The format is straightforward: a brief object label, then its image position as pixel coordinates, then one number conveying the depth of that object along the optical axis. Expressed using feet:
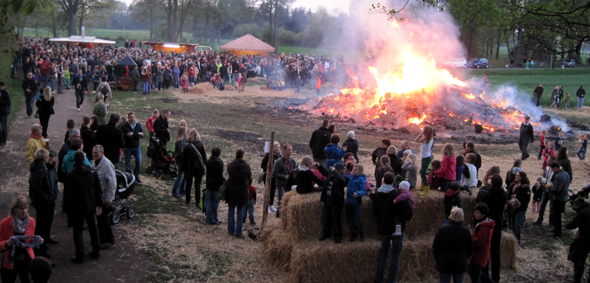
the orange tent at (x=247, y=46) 174.91
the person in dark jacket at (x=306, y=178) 26.94
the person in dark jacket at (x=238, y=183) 29.35
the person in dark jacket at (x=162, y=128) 40.73
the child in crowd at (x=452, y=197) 26.99
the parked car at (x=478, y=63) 198.57
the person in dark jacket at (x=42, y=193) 23.21
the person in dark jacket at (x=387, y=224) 24.80
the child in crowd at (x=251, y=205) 32.08
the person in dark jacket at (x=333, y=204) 25.26
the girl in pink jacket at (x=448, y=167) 29.76
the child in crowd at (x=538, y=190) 35.78
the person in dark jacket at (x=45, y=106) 45.16
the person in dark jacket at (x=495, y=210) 26.46
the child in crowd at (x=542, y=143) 54.82
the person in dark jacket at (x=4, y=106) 43.04
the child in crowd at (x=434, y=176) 29.73
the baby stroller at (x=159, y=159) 40.78
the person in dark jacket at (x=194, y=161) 34.40
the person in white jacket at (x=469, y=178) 30.94
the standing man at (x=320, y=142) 38.81
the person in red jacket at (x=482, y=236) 24.17
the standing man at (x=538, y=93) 106.14
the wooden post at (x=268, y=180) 29.76
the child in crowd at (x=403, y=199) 24.34
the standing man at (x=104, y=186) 25.39
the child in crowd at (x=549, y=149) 45.91
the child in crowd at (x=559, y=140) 55.11
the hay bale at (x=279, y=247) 25.89
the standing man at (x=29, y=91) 56.44
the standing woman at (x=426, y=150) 34.91
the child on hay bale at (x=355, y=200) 25.16
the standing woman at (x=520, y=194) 30.86
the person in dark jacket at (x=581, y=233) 26.43
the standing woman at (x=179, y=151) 36.23
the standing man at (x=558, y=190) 33.86
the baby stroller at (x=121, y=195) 28.90
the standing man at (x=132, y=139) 37.09
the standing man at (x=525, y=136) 56.39
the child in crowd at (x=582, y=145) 54.60
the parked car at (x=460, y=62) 182.00
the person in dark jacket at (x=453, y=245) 22.08
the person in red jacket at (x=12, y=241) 18.76
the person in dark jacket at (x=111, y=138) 33.27
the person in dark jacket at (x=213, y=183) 30.71
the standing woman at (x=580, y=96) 105.19
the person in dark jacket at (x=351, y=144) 37.58
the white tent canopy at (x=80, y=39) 144.25
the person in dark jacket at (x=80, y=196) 23.03
